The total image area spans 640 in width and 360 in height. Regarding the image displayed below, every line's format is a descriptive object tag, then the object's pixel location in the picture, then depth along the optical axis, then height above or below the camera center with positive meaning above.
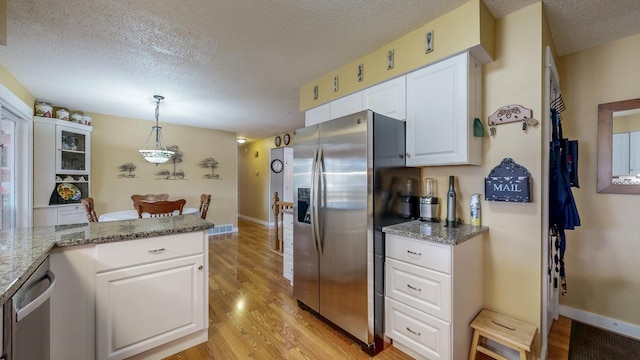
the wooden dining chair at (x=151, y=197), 4.20 -0.31
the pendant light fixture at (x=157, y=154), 3.52 +0.35
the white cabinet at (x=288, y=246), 3.02 -0.80
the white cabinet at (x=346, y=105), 2.48 +0.76
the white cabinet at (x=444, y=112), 1.76 +0.49
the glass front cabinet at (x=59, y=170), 3.55 +0.14
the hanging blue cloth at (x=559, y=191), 1.78 -0.08
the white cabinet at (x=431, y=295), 1.55 -0.75
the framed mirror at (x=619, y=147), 2.00 +0.26
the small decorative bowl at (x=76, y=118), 3.97 +0.96
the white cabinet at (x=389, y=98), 2.11 +0.71
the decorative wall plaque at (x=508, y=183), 1.67 -0.02
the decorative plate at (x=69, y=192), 3.77 -0.19
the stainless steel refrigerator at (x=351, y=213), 1.83 -0.26
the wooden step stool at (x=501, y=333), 1.48 -0.94
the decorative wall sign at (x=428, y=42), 1.89 +1.02
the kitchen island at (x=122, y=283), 1.39 -0.64
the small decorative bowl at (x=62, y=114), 3.76 +0.96
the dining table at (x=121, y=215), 3.10 -0.45
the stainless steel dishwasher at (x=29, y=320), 0.85 -0.53
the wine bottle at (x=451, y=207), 1.90 -0.21
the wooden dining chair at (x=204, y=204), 3.52 -0.35
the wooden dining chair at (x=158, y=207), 2.86 -0.32
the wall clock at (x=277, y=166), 6.43 +0.34
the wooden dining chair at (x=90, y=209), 2.83 -0.33
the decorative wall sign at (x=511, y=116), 1.68 +0.43
